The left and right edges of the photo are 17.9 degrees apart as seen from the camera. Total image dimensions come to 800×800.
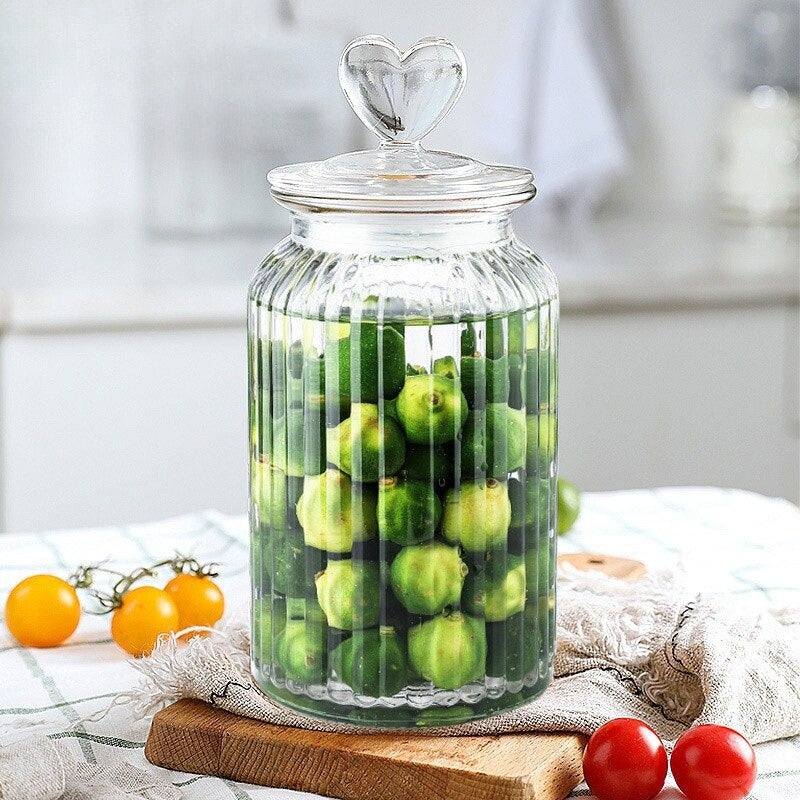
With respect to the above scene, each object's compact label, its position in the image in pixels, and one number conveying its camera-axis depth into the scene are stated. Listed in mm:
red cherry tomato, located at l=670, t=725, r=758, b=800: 812
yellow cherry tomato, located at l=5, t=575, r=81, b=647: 962
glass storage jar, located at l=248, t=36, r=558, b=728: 827
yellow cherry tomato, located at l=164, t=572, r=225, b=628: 976
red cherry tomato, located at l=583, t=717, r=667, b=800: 814
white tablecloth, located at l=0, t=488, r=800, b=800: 869
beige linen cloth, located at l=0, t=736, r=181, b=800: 811
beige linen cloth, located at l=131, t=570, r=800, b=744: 858
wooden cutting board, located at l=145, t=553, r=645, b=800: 816
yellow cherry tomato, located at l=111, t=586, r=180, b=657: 949
